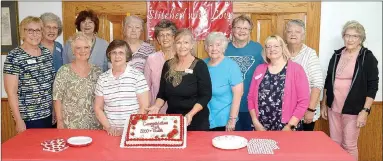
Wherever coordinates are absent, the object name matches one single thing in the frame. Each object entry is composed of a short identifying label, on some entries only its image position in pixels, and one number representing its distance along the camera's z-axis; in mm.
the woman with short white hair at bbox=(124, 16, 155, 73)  3033
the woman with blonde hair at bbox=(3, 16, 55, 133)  2637
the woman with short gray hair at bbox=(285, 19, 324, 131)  2824
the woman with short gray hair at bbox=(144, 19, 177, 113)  2791
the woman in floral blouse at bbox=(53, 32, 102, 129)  2523
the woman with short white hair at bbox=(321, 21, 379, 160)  2889
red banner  3762
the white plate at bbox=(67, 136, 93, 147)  2009
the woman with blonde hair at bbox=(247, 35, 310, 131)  2518
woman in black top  2420
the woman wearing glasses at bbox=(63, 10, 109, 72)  3098
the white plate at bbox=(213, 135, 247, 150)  1955
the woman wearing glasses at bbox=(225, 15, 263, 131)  2891
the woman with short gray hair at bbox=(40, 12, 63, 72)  3088
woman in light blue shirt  2592
